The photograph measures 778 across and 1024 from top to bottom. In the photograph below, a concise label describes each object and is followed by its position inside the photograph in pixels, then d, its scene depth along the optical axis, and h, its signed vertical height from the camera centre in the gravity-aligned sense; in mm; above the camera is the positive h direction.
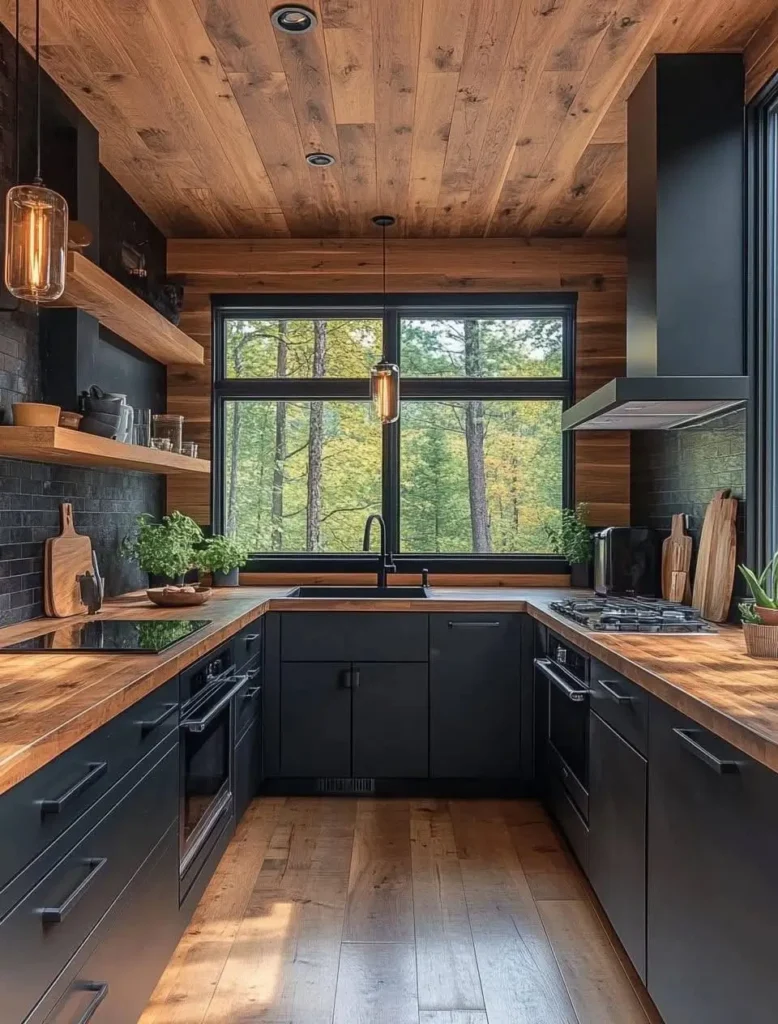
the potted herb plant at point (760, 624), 2121 -248
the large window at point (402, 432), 4383 +487
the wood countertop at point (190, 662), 1384 -339
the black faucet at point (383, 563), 4090 -190
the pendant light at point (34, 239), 1633 +557
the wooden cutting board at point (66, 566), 2891 -155
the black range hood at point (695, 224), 2773 +1023
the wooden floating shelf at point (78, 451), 2299 +227
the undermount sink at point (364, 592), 3934 -328
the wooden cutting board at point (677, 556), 3346 -120
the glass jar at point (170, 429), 3629 +410
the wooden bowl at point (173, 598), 3287 -296
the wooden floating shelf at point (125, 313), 2604 +780
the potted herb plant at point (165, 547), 3584 -102
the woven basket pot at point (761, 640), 2119 -287
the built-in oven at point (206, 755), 2355 -715
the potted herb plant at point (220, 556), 3861 -149
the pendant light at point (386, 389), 3600 +584
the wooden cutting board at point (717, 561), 2900 -119
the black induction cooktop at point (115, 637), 2154 -325
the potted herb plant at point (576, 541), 4152 -75
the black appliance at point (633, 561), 3617 -149
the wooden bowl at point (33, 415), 2391 +307
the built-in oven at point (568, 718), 2680 -676
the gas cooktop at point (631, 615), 2607 -300
